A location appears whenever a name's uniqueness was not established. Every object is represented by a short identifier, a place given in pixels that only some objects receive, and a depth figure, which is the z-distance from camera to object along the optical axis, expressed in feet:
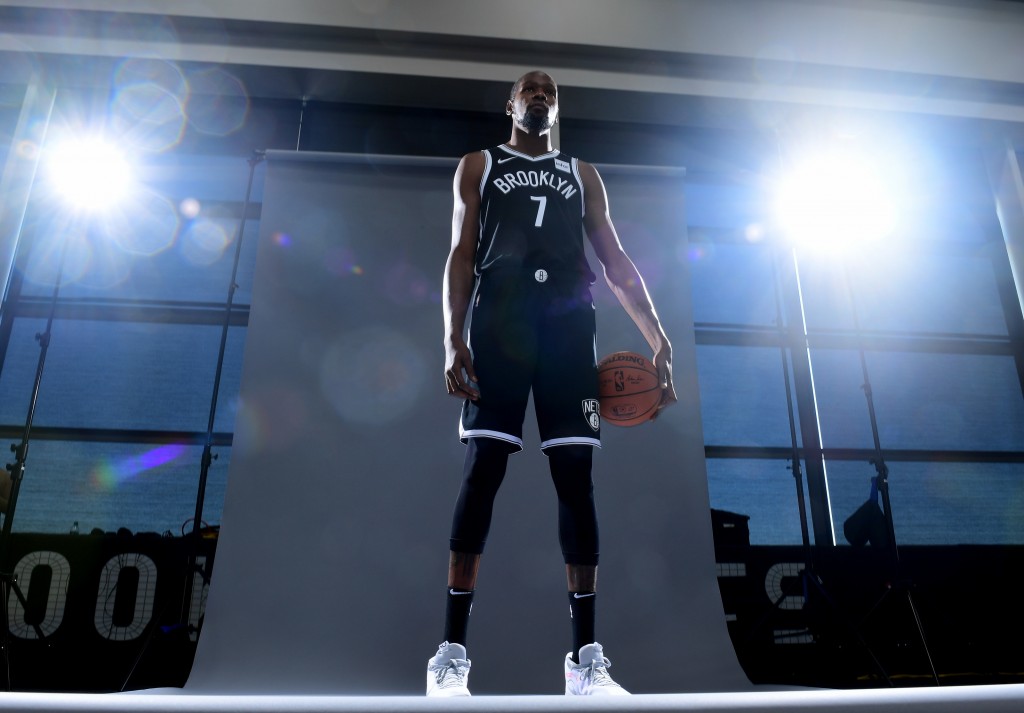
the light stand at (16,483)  8.96
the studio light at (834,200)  11.94
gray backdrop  7.49
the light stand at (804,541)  8.13
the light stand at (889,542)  8.79
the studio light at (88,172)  11.21
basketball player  4.50
